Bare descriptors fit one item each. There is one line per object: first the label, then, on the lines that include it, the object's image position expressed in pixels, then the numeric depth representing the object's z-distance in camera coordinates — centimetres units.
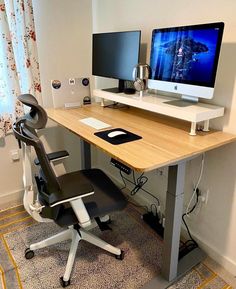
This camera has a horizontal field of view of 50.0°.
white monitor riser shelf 140
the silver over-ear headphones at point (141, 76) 178
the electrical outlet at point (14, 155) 235
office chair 121
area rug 159
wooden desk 125
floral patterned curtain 198
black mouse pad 145
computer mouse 149
